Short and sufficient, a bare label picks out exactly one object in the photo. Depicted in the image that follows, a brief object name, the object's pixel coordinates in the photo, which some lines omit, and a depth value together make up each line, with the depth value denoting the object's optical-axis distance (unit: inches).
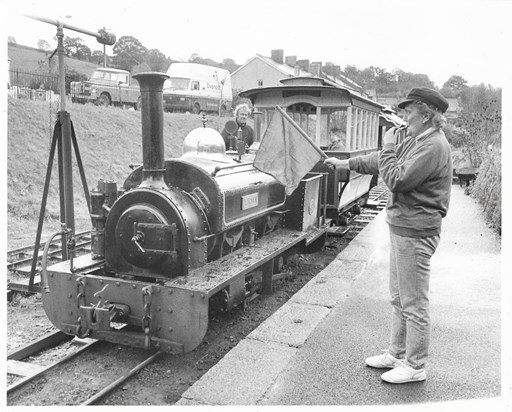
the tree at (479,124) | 522.9
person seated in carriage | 357.4
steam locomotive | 176.1
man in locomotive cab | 299.9
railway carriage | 339.9
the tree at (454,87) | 872.0
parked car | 864.9
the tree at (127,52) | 983.2
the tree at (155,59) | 930.5
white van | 1080.8
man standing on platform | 131.1
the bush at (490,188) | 380.5
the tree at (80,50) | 852.3
